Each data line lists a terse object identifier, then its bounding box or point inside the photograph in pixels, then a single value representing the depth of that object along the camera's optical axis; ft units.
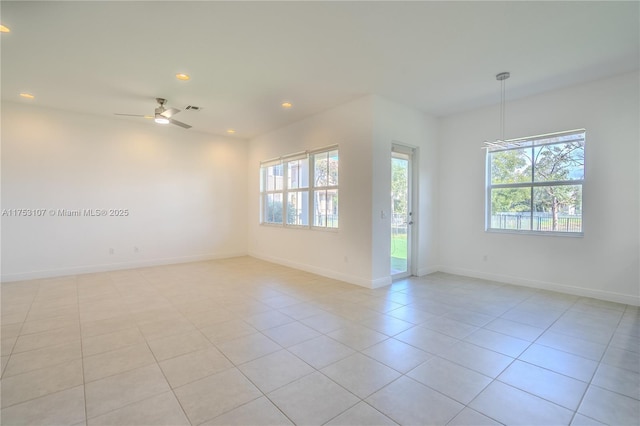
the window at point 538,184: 13.98
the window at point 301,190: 17.70
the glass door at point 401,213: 17.04
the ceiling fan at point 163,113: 14.60
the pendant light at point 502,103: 12.52
